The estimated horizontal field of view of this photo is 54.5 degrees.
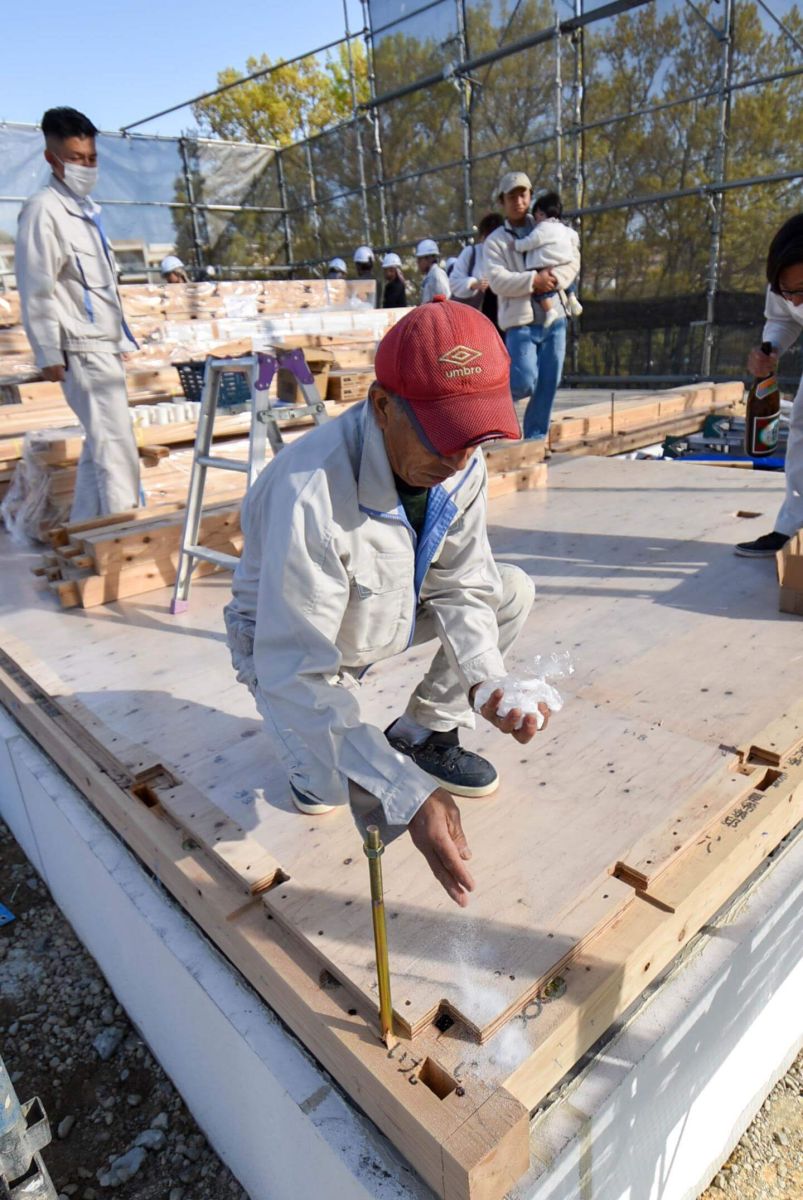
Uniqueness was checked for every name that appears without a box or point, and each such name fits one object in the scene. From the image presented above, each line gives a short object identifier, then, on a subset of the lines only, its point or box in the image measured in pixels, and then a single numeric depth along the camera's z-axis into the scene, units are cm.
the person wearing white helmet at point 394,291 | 1076
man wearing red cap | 138
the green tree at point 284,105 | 2816
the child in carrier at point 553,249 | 522
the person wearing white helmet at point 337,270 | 1217
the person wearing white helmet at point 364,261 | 1276
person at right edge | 313
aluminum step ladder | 319
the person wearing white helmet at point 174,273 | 1105
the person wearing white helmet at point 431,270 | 795
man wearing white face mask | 369
